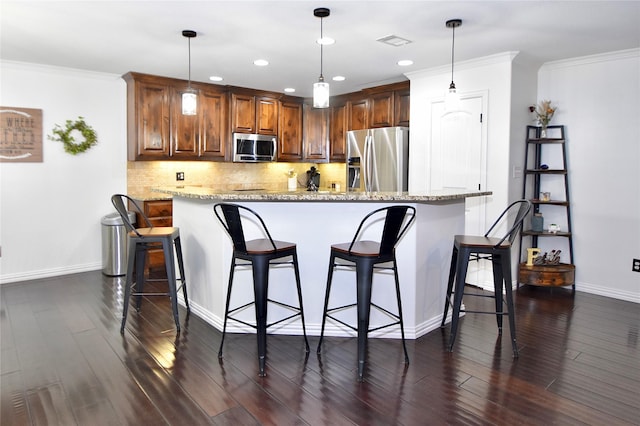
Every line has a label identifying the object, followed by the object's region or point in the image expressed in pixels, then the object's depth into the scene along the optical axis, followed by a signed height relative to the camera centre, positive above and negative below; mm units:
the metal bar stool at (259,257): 2535 -399
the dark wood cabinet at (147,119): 5051 +820
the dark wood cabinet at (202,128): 5328 +774
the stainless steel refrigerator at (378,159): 5156 +400
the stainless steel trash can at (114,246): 4836 -638
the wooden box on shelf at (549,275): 4320 -803
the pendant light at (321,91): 3046 +707
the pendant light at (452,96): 3234 +720
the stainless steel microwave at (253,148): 5821 +582
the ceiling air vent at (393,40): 3631 +1286
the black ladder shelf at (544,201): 4344 -63
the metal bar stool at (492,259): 2844 -442
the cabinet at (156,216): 4961 -305
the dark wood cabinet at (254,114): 5812 +1045
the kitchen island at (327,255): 3021 -451
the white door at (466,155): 4422 +389
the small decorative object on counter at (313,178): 7012 +210
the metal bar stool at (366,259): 2486 -392
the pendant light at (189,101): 3588 +726
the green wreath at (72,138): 4820 +583
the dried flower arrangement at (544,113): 4410 +824
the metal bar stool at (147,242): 3162 -420
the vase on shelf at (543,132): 4445 +625
